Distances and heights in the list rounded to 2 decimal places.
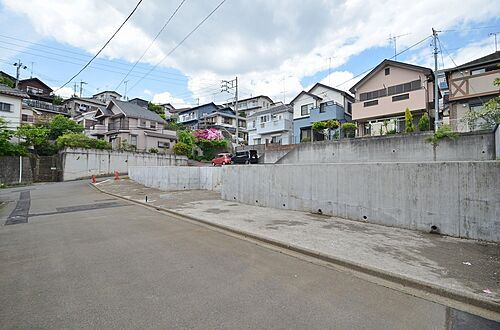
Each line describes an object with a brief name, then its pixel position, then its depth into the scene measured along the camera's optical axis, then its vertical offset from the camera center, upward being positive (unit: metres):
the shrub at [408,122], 15.04 +3.07
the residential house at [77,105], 45.78 +12.74
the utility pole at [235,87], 28.61 +10.41
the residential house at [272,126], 28.17 +5.49
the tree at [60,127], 29.11 +5.51
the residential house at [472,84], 13.87 +5.07
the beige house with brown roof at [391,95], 17.70 +5.86
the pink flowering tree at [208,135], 37.23 +5.63
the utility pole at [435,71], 14.74 +6.15
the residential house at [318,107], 23.70 +6.53
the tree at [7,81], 36.84 +14.56
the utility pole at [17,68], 40.85 +17.57
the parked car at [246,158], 17.14 +0.93
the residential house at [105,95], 57.31 +18.24
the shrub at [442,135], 9.76 +1.42
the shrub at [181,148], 33.47 +3.13
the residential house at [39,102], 33.74 +11.93
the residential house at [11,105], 26.70 +7.53
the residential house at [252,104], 50.75 +14.21
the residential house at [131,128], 33.75 +6.30
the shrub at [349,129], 16.34 +2.76
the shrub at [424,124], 14.45 +2.75
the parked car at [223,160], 21.99 +1.03
